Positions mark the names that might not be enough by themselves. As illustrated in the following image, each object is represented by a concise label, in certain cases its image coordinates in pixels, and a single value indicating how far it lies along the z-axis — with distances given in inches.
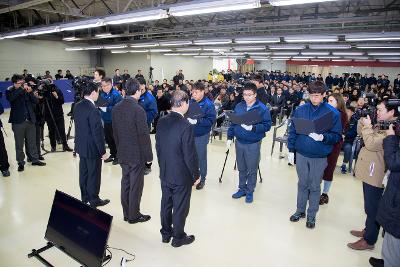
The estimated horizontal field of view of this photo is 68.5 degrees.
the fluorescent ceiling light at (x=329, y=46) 405.4
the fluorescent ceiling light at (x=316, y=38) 300.8
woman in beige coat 97.2
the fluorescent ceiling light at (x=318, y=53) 576.1
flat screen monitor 67.1
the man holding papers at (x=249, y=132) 143.8
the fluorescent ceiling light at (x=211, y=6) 173.5
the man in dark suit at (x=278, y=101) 390.3
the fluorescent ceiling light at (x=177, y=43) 436.6
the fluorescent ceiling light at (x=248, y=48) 510.9
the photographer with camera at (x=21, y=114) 186.2
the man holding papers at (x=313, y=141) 120.3
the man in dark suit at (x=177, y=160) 103.4
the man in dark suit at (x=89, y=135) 131.6
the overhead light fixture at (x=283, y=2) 155.7
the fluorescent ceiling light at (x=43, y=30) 341.6
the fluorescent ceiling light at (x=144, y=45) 516.3
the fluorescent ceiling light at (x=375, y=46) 390.3
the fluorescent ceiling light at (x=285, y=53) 632.1
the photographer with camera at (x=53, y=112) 225.8
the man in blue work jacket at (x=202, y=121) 162.2
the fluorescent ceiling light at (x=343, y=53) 541.2
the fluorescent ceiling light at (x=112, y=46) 555.5
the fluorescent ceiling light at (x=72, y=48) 646.4
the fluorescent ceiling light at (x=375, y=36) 269.1
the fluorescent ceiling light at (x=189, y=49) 628.1
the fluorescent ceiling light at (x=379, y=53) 500.7
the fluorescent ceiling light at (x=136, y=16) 216.4
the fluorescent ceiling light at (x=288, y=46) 453.2
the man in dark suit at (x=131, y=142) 120.2
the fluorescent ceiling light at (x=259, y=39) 350.0
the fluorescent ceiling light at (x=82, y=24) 275.6
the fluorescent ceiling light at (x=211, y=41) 377.1
